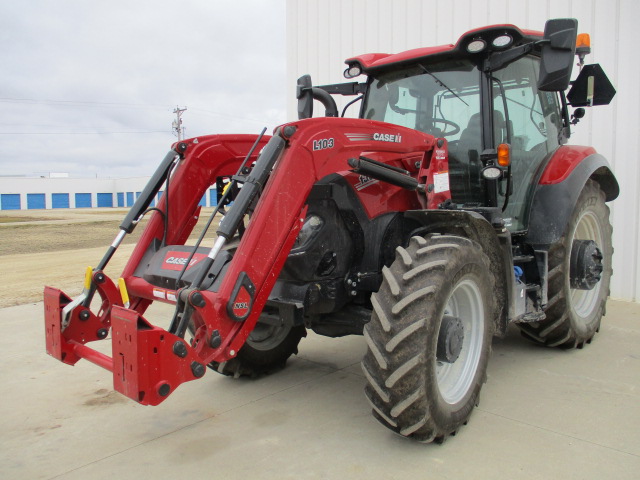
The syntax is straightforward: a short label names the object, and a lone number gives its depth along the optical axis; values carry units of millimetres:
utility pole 46875
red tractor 2820
